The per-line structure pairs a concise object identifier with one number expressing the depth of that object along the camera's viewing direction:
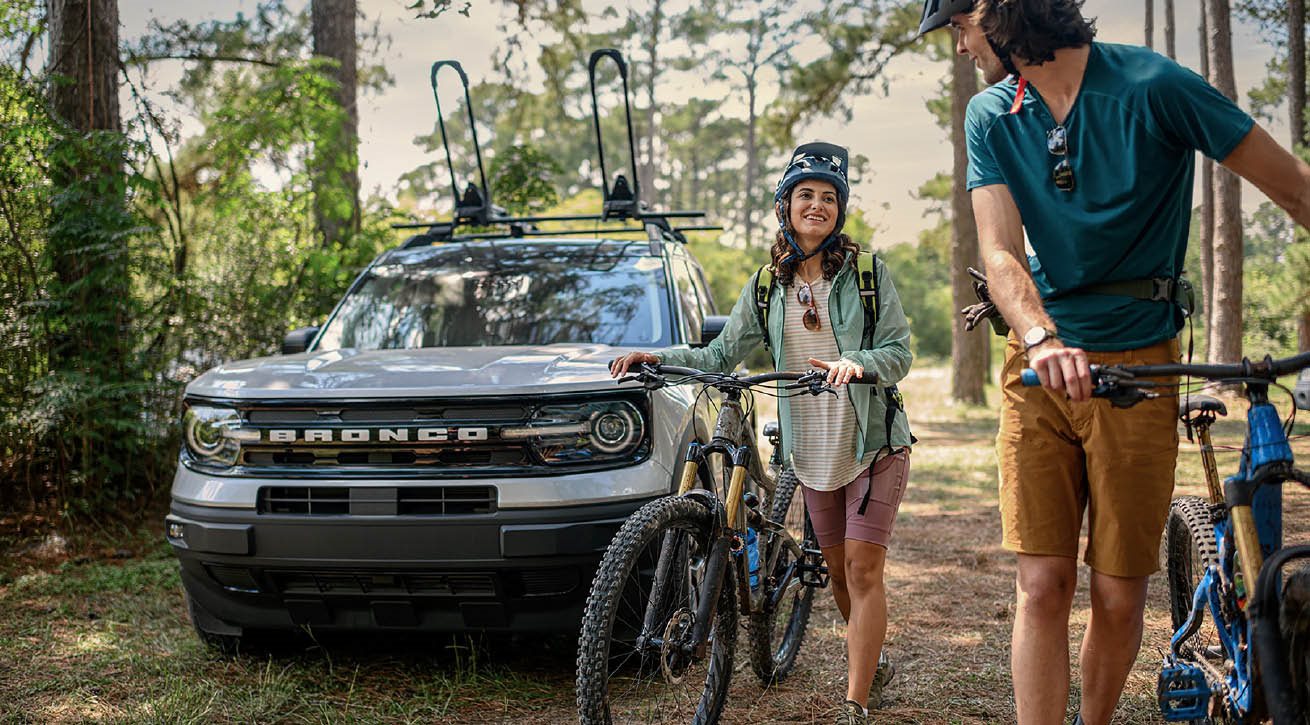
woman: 3.65
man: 2.65
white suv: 3.81
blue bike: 2.24
